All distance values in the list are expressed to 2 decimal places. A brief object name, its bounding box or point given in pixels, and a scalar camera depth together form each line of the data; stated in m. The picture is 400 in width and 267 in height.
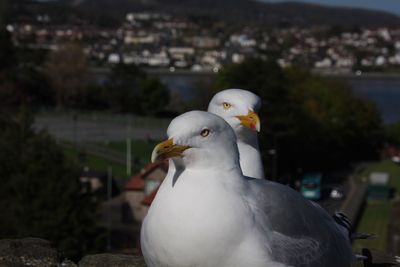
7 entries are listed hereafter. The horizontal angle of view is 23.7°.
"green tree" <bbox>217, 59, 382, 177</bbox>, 33.91
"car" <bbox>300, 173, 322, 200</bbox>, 27.29
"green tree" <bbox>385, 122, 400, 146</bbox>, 49.72
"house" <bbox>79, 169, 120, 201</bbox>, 27.91
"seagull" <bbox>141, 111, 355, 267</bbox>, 3.31
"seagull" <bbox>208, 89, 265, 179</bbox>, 4.43
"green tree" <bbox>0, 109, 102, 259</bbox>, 16.09
